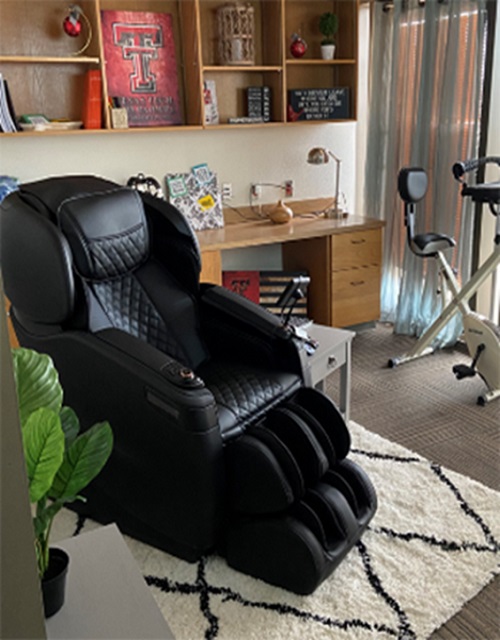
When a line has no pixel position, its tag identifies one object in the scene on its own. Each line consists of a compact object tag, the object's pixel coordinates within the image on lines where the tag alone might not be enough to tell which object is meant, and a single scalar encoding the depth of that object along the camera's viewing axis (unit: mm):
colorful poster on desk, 3912
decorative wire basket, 3693
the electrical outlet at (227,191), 4109
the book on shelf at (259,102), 3939
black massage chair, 1983
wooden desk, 3947
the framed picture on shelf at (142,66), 3551
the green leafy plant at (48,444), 1152
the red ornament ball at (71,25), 3250
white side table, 2623
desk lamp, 3953
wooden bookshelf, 3293
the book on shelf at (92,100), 3371
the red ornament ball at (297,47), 3959
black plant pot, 1272
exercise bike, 3172
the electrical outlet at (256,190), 4215
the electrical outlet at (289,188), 4359
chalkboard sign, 4066
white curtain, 3623
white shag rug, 1882
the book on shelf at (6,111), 3156
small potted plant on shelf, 4023
